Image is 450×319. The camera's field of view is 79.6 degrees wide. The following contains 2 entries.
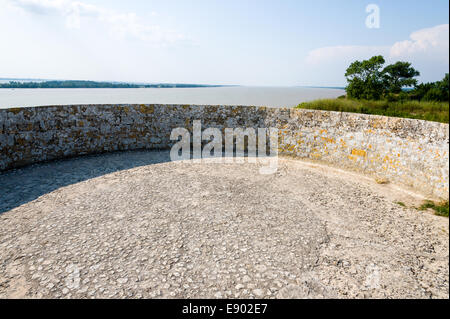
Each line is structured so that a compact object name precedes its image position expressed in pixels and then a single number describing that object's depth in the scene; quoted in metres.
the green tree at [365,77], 26.61
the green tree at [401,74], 29.88
